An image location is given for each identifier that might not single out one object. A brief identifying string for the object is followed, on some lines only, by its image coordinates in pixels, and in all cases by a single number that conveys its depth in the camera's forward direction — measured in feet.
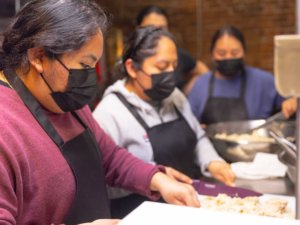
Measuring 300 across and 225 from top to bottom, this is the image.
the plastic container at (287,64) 2.03
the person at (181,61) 8.88
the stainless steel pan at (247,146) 5.60
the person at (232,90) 8.28
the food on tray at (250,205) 3.93
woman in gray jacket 5.29
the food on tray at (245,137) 5.84
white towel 5.25
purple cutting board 4.50
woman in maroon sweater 2.92
